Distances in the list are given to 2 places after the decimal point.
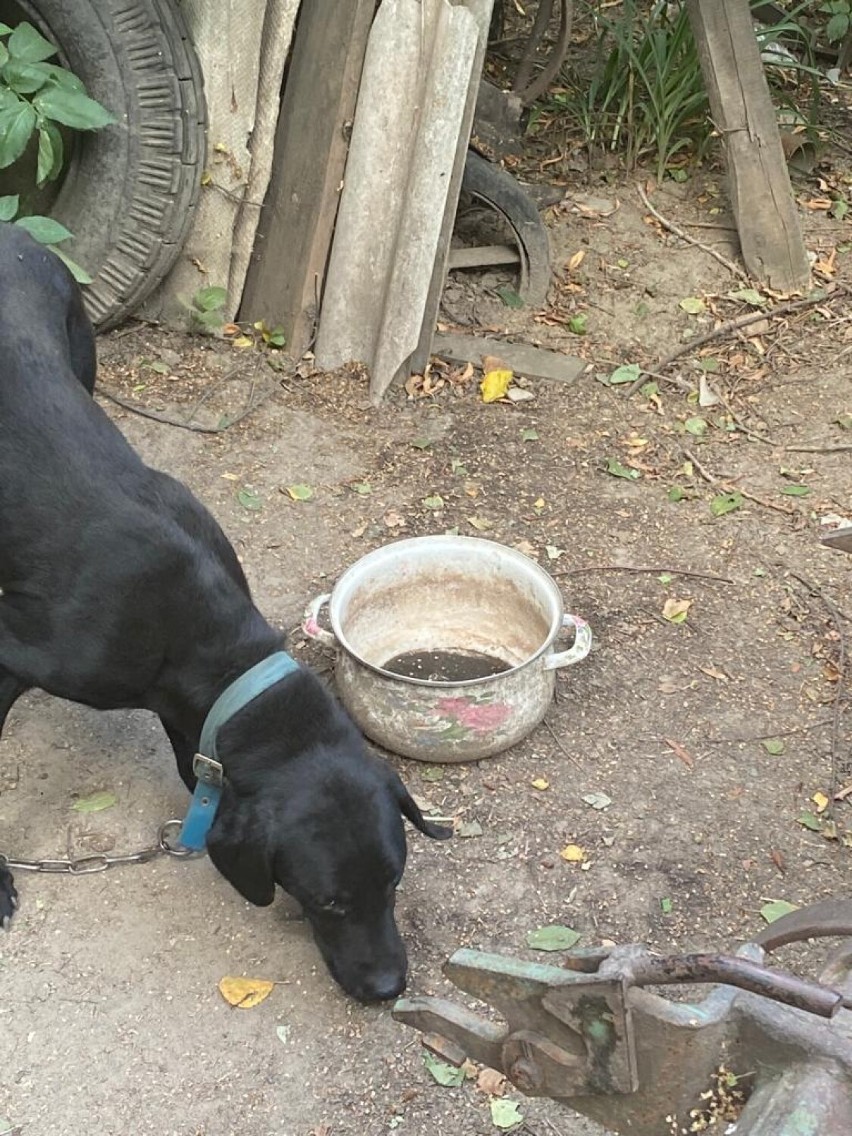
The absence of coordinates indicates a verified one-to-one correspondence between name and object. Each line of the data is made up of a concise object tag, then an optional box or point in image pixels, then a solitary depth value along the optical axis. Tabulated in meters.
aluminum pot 3.25
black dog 2.58
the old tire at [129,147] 4.42
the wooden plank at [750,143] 5.25
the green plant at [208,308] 5.00
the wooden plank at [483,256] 5.41
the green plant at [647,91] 5.73
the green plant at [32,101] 4.04
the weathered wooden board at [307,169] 4.60
